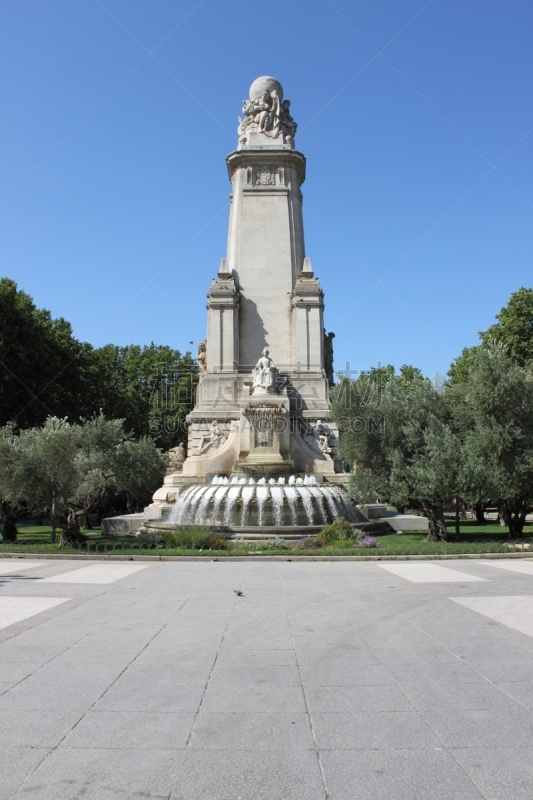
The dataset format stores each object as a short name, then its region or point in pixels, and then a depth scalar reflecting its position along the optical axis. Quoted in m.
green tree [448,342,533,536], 20.17
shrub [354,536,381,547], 18.39
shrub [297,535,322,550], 18.80
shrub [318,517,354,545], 19.67
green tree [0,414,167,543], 20.06
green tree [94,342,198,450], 54.16
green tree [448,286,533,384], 42.06
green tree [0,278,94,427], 39.97
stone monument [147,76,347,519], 28.30
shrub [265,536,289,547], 19.26
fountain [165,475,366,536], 22.00
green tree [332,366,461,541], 21.34
